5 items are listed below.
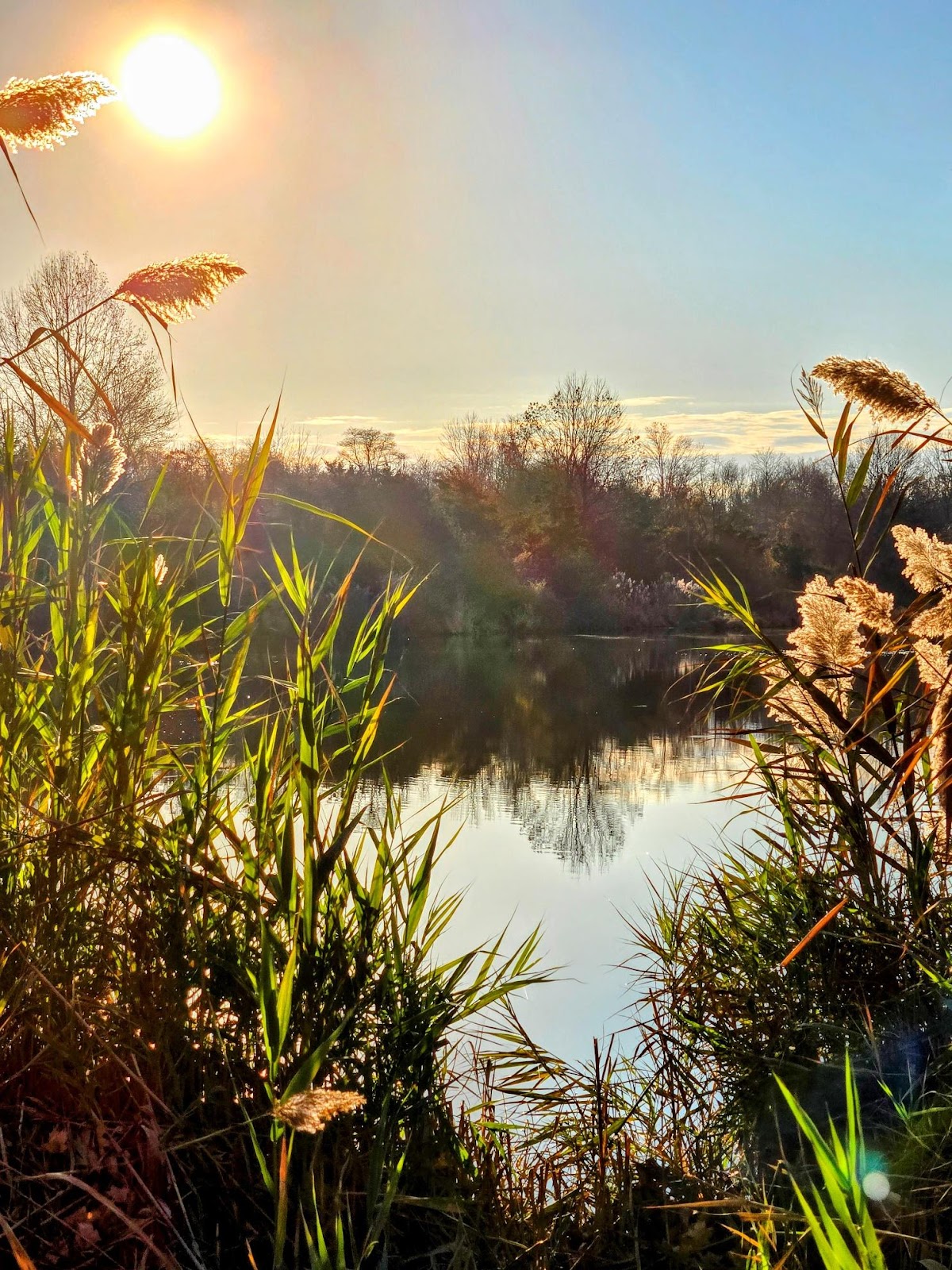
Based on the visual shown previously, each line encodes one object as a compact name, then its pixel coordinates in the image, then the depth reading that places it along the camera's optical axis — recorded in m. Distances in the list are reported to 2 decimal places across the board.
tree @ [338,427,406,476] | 38.50
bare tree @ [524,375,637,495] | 32.72
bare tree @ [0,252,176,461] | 19.84
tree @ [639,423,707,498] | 36.38
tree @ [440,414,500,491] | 34.31
